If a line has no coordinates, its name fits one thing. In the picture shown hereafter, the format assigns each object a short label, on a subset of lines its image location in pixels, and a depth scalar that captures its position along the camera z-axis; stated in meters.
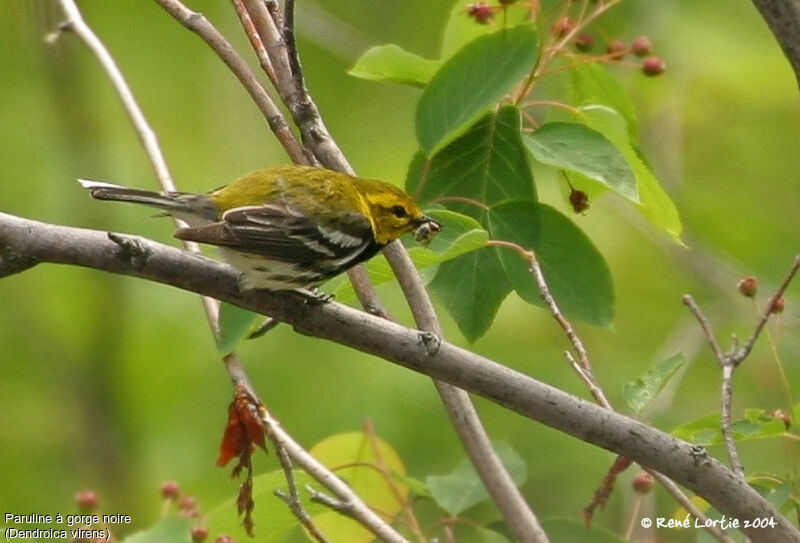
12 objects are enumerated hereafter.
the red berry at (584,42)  6.70
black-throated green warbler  5.64
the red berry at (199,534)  5.82
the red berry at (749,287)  5.78
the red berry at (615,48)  6.39
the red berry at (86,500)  6.95
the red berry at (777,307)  5.03
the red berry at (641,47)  6.62
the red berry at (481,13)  6.01
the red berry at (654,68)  6.80
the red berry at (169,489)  6.98
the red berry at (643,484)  6.03
